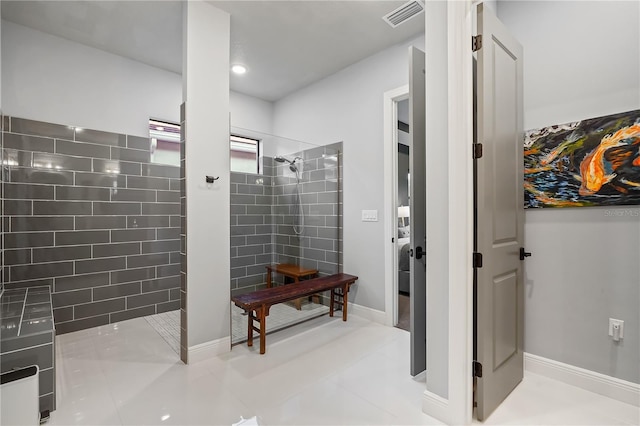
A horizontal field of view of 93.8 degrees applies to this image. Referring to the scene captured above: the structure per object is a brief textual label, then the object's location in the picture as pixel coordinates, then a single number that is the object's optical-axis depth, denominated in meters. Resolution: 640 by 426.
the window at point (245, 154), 2.85
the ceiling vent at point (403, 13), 2.40
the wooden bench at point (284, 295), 2.45
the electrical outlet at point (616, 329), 1.81
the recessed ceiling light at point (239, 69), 3.42
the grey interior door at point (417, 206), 2.04
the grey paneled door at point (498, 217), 1.63
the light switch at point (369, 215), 3.13
